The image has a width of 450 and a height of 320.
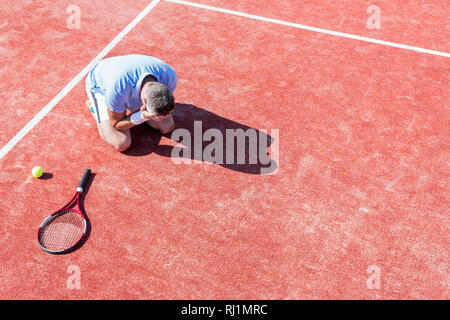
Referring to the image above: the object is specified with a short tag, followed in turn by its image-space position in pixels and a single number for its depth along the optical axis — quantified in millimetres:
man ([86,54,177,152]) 4676
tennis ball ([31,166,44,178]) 5310
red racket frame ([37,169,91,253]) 4635
